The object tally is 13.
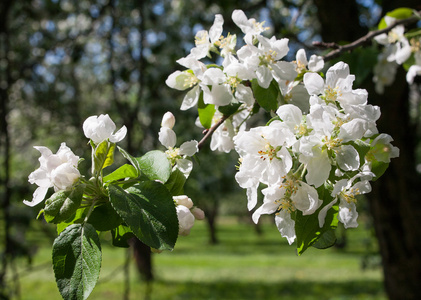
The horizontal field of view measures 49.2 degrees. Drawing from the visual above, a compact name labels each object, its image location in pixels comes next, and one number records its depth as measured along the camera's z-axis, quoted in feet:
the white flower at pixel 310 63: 3.22
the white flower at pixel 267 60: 2.88
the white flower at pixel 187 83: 3.27
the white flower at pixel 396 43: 5.24
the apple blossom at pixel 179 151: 2.84
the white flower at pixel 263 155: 2.40
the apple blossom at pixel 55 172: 2.32
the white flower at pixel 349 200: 2.58
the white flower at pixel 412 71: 5.08
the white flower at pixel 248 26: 3.02
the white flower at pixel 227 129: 3.36
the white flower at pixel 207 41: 3.29
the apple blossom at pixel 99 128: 2.64
